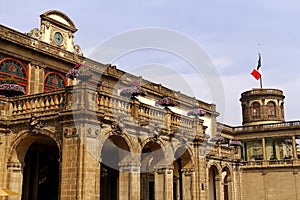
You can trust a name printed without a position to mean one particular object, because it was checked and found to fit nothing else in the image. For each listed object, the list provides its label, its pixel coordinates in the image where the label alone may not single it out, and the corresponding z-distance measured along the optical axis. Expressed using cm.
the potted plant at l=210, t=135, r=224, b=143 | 2887
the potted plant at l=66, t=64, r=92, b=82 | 1495
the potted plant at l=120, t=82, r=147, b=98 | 1753
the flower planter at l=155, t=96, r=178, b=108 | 2036
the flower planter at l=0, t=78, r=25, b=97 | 1700
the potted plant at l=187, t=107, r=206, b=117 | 2194
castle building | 1469
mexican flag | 5083
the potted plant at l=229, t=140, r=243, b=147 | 3137
